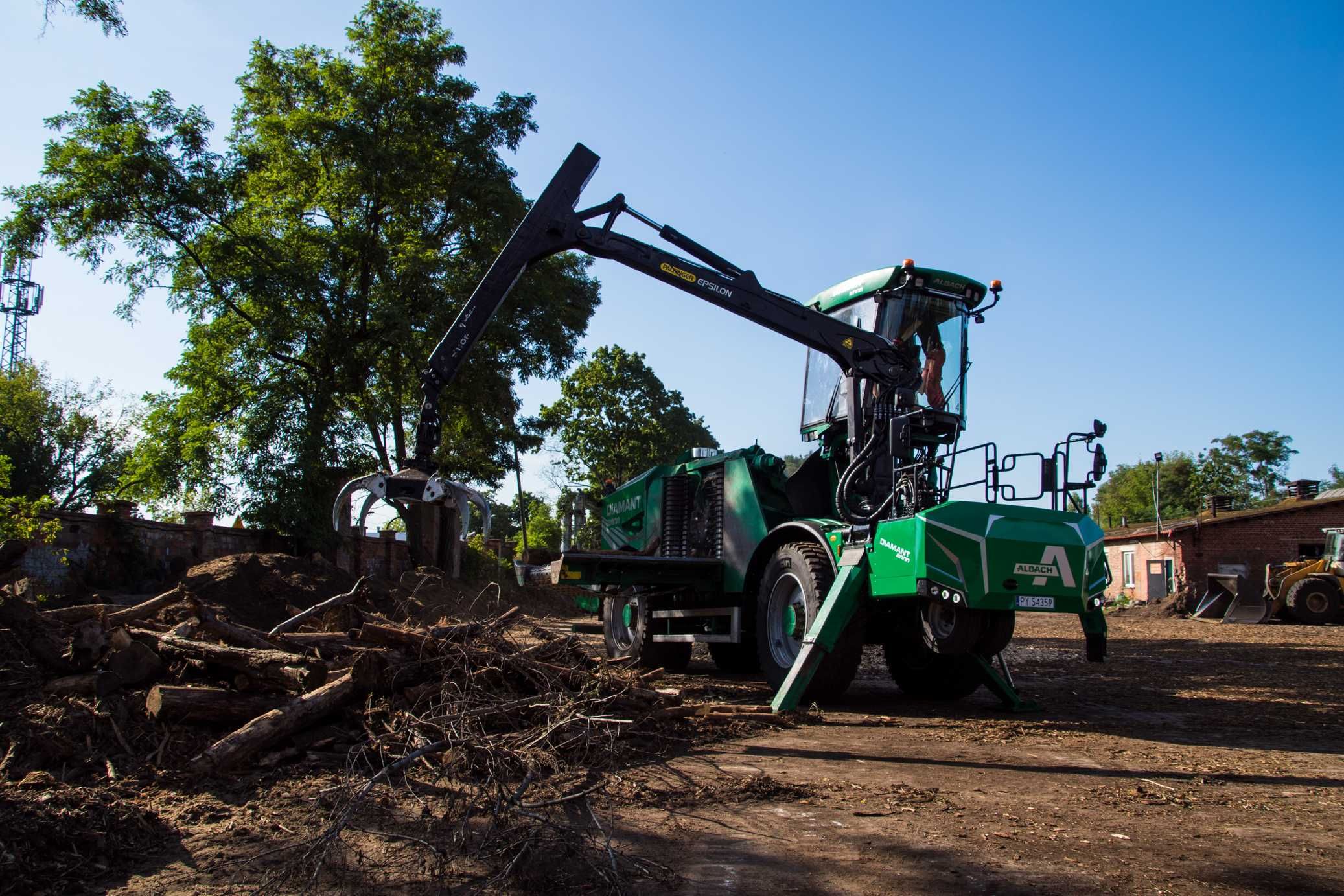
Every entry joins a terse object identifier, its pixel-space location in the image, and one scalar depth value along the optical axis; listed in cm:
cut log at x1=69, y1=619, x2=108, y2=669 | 626
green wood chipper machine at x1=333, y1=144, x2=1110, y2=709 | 748
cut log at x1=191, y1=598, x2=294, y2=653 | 675
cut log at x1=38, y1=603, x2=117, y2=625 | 738
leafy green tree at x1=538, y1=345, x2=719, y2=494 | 4238
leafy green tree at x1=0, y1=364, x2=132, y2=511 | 3012
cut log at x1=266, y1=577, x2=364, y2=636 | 738
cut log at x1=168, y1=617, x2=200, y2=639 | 669
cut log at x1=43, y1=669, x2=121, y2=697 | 595
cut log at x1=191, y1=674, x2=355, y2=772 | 536
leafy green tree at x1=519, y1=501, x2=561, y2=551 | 4809
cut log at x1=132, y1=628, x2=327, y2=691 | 618
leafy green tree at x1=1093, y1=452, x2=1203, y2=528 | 8281
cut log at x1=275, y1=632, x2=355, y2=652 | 686
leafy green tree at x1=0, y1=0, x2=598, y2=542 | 2008
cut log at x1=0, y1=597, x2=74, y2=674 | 629
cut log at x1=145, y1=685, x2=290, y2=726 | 573
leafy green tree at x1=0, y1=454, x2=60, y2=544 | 1012
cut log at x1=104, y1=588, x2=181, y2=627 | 712
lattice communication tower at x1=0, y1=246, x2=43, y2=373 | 4156
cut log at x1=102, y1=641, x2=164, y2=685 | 618
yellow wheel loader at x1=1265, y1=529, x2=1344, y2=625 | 2372
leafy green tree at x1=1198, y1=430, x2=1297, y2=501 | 8400
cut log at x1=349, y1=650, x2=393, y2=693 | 626
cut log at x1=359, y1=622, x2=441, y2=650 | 695
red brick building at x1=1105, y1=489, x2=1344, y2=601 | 3381
